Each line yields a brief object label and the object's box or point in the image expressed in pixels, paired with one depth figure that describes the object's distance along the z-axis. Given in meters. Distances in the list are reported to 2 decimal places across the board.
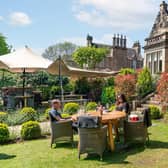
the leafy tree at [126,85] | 16.62
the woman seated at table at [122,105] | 8.50
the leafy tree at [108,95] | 18.48
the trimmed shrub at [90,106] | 13.72
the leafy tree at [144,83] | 18.38
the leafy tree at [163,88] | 12.12
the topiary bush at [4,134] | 8.28
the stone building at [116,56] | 54.50
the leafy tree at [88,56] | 42.38
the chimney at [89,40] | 54.25
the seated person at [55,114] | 7.41
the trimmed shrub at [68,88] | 22.28
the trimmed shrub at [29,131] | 8.65
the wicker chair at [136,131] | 7.25
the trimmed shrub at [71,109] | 12.91
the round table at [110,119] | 6.91
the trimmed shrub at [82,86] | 21.50
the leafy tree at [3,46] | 47.31
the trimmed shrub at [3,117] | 10.61
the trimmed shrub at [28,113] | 11.11
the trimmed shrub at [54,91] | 19.86
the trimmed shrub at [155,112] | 12.24
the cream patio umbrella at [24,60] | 13.49
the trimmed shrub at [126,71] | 19.78
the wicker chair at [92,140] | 6.20
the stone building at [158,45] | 22.72
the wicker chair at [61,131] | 7.38
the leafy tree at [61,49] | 80.69
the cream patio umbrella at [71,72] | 14.61
